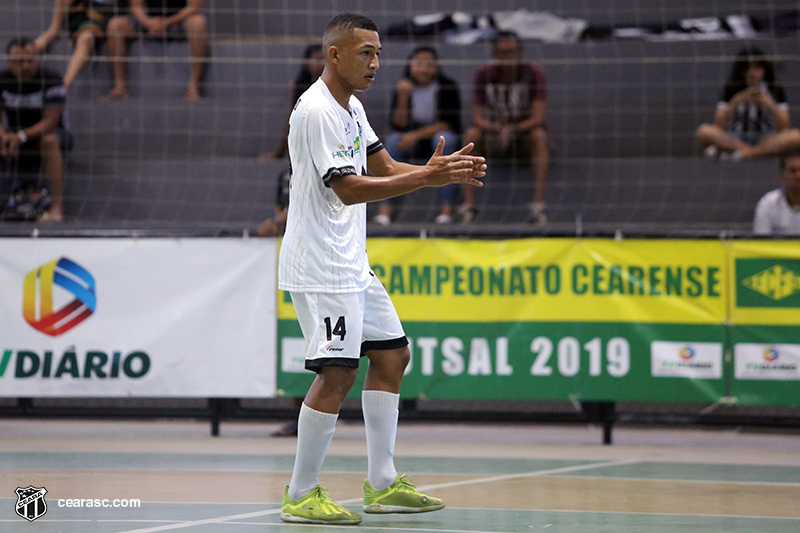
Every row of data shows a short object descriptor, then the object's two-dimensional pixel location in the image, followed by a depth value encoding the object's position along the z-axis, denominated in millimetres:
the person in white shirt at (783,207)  18203
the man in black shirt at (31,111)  22000
